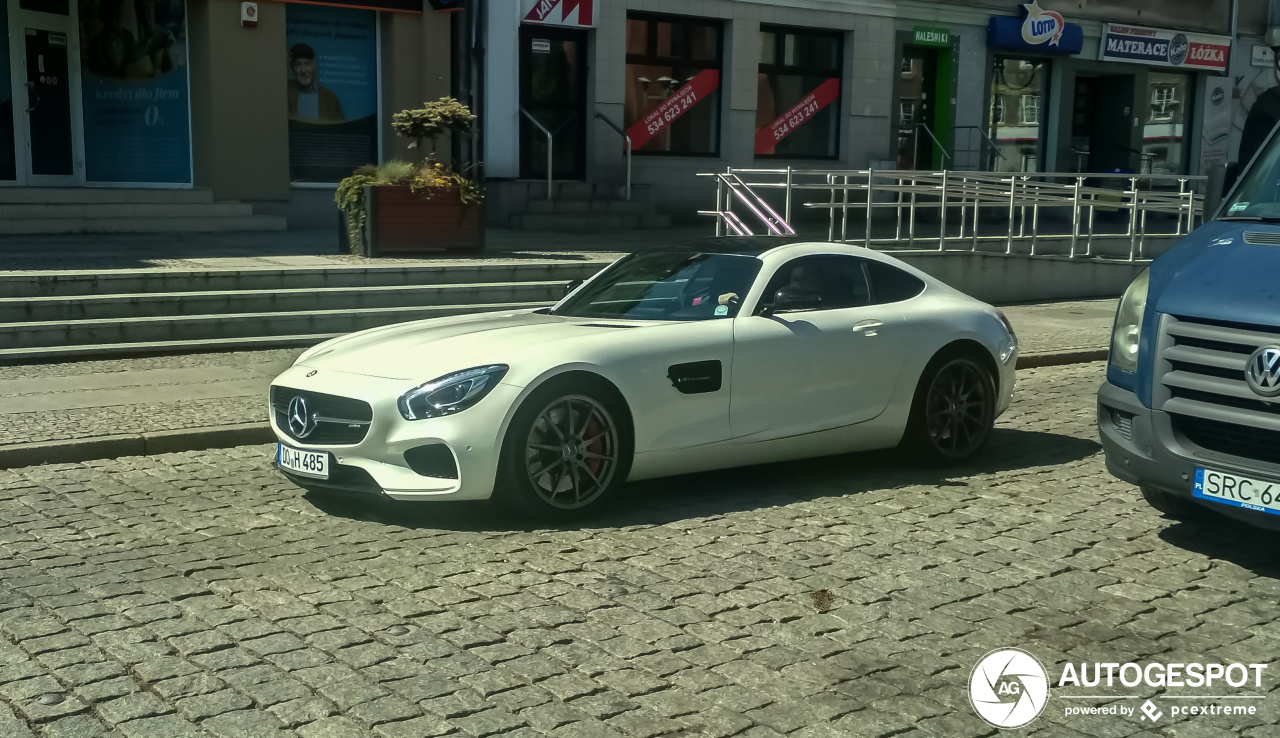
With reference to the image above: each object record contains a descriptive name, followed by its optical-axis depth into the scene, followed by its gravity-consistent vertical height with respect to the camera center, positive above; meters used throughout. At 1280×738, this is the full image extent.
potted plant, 14.76 -0.43
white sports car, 6.34 -1.09
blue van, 5.52 -0.84
